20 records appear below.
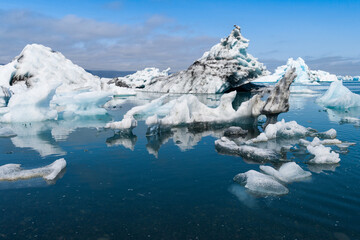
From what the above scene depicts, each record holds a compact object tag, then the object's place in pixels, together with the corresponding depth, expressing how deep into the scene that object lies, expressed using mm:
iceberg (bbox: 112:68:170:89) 61344
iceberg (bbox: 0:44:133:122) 16578
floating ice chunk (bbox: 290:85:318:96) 43875
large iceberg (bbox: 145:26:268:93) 41250
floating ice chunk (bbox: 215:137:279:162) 8758
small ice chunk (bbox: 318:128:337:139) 11641
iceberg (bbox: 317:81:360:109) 24516
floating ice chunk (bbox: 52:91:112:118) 18797
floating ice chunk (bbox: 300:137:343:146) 10488
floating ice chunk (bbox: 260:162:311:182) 7070
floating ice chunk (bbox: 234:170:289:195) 6289
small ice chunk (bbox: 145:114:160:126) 13203
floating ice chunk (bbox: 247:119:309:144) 11805
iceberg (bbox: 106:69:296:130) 14688
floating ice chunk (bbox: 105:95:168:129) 13039
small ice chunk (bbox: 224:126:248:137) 12867
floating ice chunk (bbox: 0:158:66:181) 7191
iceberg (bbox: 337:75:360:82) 139500
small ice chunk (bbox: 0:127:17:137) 12820
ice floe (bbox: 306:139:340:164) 8336
